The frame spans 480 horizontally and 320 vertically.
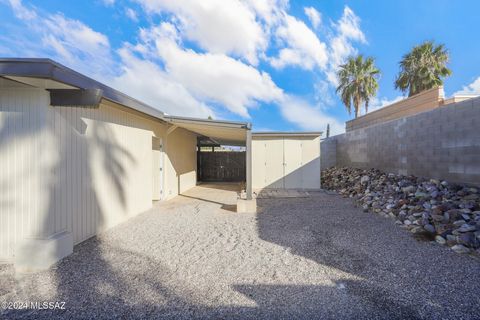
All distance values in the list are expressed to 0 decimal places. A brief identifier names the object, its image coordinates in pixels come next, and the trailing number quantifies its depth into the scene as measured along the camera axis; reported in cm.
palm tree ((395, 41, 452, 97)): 1212
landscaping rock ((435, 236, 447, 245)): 326
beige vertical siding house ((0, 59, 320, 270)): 264
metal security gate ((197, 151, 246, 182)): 1173
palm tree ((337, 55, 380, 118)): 1494
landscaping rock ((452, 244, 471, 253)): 297
